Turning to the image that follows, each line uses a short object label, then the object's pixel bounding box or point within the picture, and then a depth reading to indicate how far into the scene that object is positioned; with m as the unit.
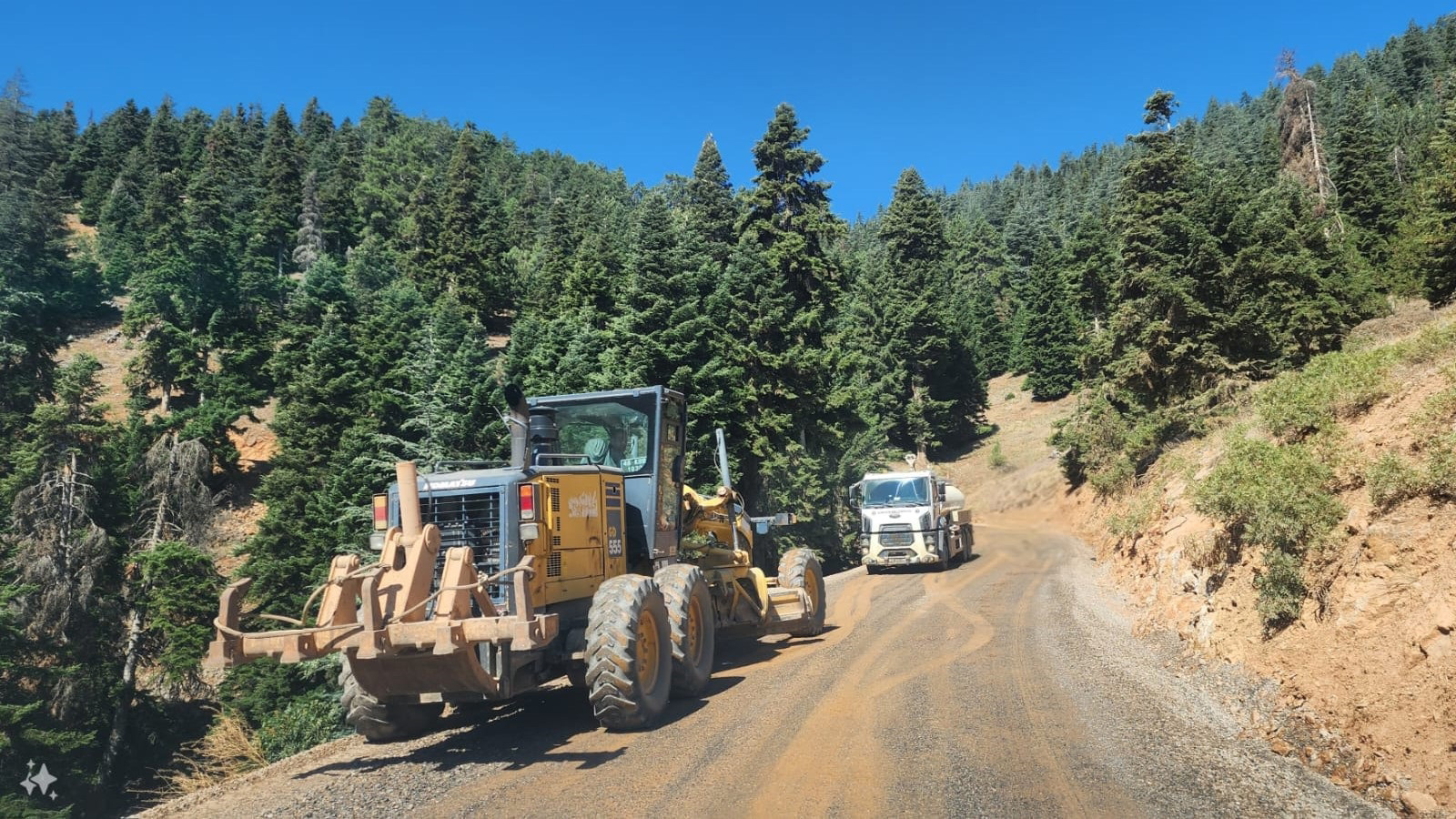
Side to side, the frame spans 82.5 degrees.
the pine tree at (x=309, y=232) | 76.06
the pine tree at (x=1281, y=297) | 24.16
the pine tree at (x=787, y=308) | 27.88
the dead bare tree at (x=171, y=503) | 28.33
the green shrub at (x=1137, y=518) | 17.19
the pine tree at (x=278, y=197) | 77.12
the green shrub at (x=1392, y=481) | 7.20
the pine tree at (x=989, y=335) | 71.81
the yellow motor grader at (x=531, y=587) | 6.57
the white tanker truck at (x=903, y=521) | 22.83
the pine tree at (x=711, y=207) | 33.28
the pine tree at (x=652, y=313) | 24.89
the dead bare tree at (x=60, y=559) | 24.86
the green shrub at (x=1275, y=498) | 7.92
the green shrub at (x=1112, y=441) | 25.42
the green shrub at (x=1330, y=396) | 9.75
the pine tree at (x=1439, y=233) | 20.06
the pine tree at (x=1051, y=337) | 58.34
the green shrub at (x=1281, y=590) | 7.83
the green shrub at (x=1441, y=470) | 6.86
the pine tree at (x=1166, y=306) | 25.66
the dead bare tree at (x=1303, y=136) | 48.06
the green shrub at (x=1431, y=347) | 9.77
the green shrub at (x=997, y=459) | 50.38
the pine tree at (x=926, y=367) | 54.56
